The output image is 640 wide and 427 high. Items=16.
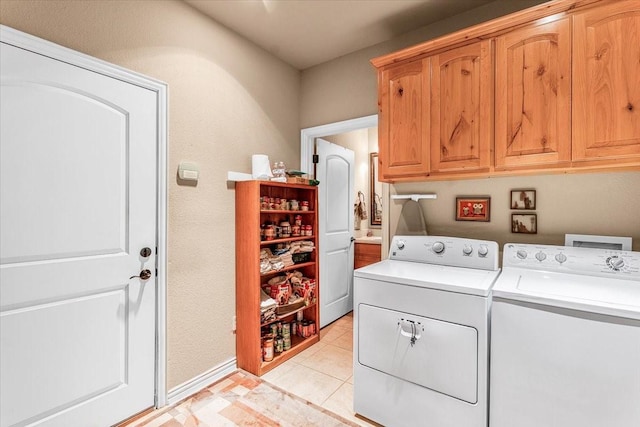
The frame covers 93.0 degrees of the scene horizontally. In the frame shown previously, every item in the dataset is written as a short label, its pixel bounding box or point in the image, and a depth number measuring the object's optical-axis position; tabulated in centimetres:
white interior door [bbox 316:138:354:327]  319
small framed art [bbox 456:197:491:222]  207
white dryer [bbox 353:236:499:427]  145
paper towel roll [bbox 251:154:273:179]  243
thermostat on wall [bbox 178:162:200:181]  201
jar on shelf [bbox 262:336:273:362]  239
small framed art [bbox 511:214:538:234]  190
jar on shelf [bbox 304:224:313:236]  280
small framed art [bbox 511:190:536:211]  191
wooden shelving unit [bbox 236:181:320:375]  228
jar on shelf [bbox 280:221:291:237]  262
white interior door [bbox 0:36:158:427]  140
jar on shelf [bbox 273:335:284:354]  253
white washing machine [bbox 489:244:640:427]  115
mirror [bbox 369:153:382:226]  421
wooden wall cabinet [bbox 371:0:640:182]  143
